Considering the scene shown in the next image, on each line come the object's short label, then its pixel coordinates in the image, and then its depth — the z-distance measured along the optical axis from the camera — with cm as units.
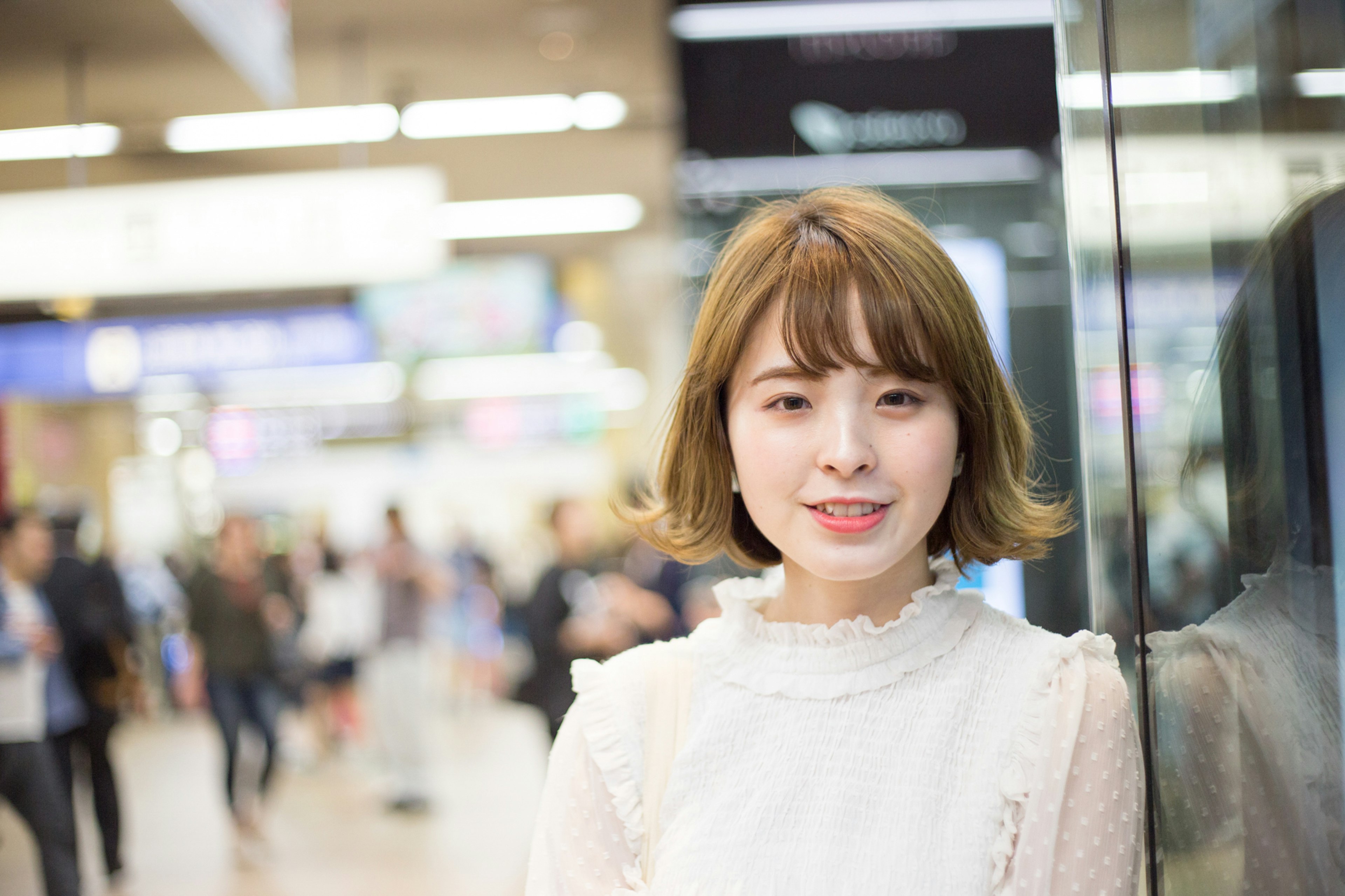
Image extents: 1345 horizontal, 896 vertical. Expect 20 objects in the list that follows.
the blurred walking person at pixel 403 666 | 714
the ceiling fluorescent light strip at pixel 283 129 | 552
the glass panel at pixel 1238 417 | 92
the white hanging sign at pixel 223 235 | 375
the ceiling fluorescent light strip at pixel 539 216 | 699
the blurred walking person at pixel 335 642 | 930
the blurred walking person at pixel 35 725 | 448
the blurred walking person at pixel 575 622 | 484
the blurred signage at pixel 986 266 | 346
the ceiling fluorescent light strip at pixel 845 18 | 336
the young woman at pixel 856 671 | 99
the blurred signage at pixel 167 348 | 525
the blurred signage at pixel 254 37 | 294
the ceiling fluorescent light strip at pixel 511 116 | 571
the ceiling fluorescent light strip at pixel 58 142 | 524
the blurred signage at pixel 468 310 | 611
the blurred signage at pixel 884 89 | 339
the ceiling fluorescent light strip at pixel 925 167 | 341
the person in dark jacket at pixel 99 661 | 529
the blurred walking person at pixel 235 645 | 659
